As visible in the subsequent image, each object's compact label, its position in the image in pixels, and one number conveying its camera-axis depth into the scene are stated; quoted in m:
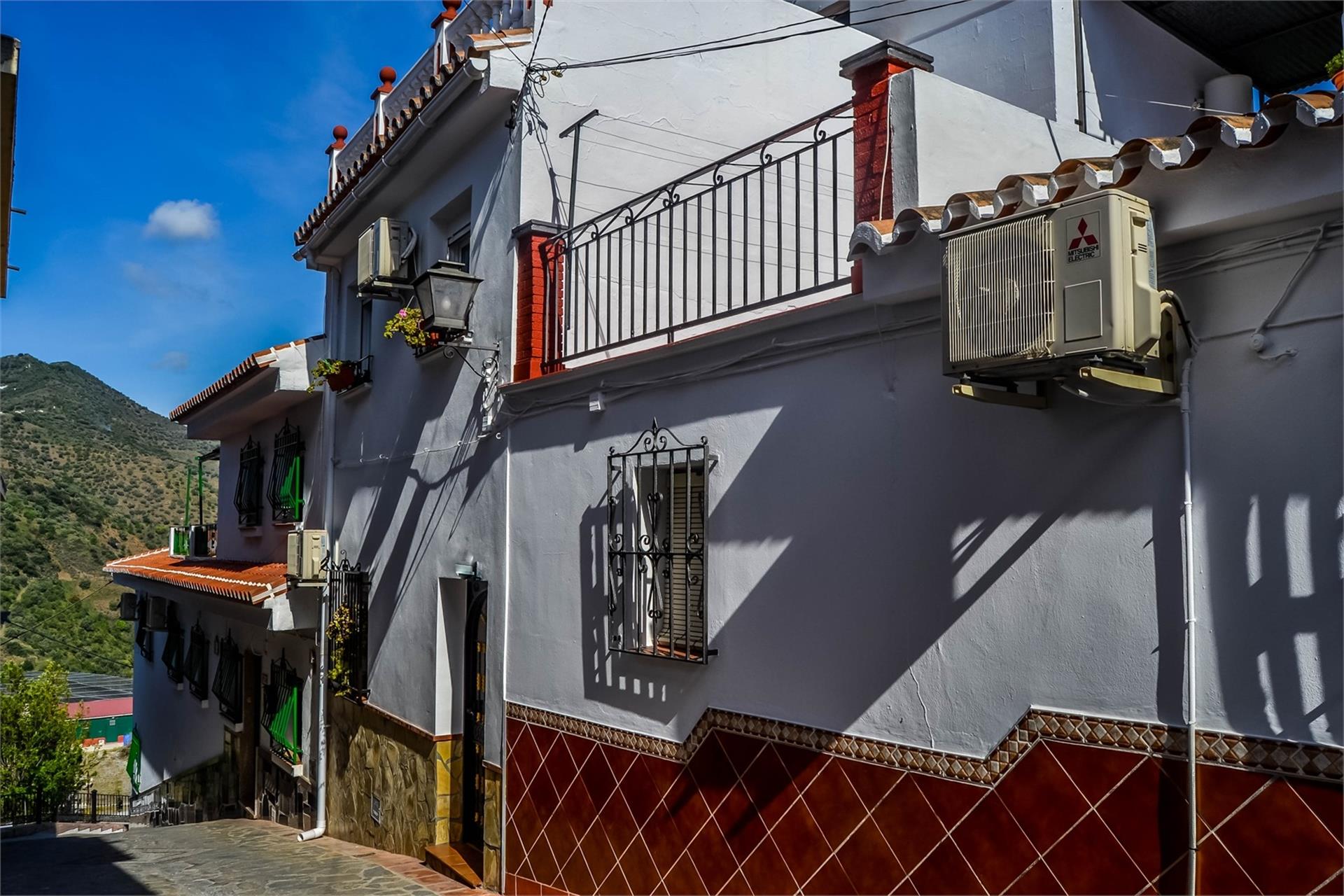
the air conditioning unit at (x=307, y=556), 11.54
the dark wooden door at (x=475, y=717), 8.78
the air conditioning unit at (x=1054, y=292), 3.50
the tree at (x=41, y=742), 24.80
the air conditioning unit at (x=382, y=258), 10.01
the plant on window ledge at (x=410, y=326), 8.84
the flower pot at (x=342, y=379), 11.79
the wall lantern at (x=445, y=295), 8.40
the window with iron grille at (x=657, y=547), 6.12
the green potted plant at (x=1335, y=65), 6.42
